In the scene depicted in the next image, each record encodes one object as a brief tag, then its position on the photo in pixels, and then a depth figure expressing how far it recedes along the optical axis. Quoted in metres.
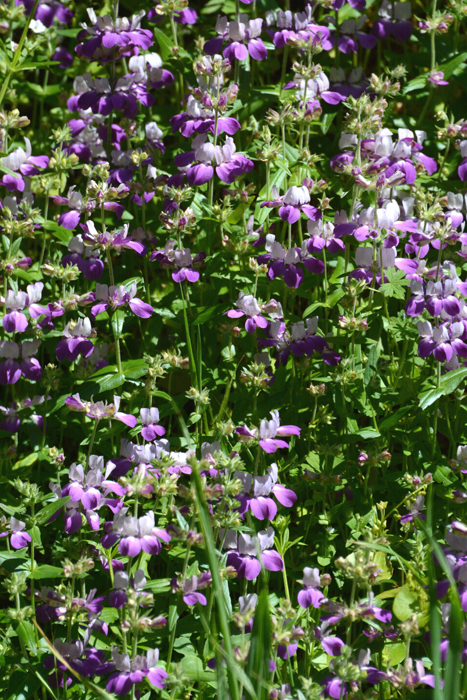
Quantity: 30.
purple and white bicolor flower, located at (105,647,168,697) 3.86
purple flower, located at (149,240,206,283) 5.43
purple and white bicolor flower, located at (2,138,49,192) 5.89
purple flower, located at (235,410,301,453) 4.40
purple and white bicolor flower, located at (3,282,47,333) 5.38
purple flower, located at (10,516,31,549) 4.71
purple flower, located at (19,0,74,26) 7.28
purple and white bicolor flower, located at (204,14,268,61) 6.18
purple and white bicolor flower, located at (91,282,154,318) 5.19
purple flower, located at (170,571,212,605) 4.04
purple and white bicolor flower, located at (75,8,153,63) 6.17
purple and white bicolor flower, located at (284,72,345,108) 6.12
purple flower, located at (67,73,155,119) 6.24
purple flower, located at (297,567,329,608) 4.19
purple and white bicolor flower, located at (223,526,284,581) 4.35
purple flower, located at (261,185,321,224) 5.30
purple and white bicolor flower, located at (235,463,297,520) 4.37
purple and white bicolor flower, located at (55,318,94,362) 5.21
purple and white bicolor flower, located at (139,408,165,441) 4.91
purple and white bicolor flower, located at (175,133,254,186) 5.56
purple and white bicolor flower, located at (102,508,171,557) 4.02
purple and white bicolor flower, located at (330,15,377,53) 6.96
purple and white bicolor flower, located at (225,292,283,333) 5.04
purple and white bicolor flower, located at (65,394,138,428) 4.59
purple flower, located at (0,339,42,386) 5.52
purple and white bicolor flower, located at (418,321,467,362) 4.85
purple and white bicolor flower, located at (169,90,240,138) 5.64
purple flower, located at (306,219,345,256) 5.33
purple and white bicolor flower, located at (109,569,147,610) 4.04
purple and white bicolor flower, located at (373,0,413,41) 7.14
